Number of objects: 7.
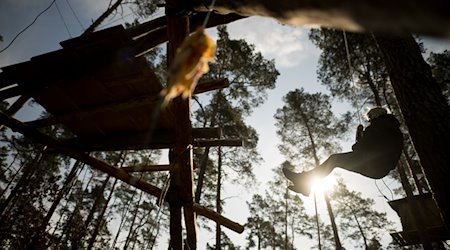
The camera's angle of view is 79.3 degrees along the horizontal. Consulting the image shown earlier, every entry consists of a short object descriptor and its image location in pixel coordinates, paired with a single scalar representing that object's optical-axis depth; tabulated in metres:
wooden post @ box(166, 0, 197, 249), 2.42
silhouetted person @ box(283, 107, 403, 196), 3.51
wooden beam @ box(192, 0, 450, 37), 0.44
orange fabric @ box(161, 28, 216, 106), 0.63
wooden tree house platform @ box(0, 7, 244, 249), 2.98
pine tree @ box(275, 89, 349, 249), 21.84
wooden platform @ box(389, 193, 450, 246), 7.46
